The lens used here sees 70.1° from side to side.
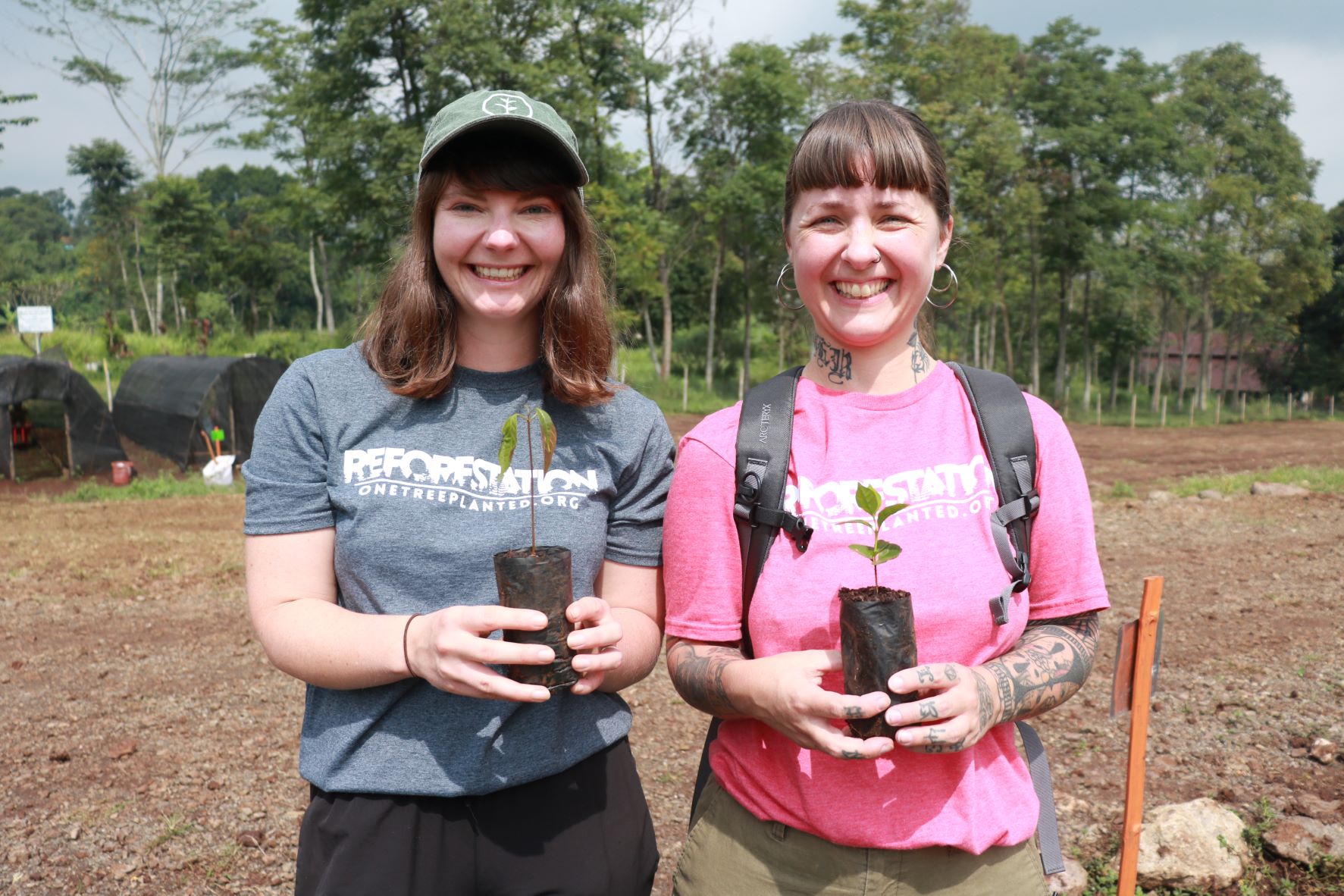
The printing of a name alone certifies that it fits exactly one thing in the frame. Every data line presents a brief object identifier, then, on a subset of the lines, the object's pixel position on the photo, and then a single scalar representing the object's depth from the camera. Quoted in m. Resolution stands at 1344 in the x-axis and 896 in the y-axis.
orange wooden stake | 2.11
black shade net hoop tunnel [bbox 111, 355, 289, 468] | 14.32
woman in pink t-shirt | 1.58
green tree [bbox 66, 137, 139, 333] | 40.50
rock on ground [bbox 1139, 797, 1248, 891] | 3.36
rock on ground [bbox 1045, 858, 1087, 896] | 3.28
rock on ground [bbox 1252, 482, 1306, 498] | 12.69
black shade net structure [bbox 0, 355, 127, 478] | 13.20
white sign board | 17.64
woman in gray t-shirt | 1.63
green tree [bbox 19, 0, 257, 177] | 37.22
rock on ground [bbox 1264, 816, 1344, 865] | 3.40
